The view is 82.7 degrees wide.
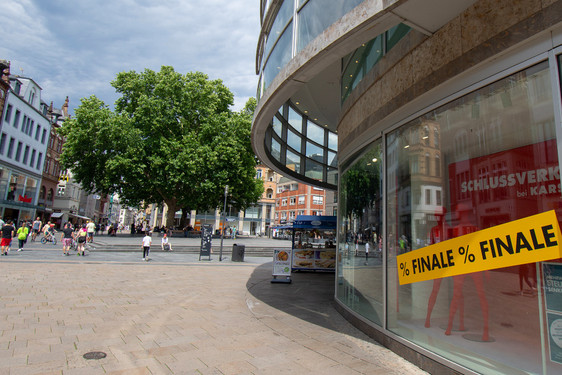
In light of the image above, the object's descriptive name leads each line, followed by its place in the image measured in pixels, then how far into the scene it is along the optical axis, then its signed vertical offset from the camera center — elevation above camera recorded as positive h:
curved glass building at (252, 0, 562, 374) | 2.96 +0.89
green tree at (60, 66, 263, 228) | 29.31 +7.92
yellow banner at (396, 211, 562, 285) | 2.80 -0.05
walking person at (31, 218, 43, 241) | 23.33 -0.61
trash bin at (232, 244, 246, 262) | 18.80 -1.27
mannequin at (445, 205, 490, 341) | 3.54 -0.50
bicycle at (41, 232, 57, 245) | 22.49 -1.24
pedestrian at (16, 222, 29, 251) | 17.09 -0.83
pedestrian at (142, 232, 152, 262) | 16.80 -0.95
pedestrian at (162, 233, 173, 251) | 22.10 -1.21
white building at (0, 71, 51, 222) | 35.62 +8.69
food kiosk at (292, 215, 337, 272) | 14.95 -0.63
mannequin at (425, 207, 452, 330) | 4.02 +0.07
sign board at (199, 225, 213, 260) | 18.55 -0.54
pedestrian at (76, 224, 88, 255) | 16.94 -0.78
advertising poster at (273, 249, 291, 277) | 11.39 -1.03
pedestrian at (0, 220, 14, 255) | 14.80 -0.82
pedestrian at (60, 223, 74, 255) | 16.70 -0.81
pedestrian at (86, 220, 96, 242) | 20.45 -0.29
